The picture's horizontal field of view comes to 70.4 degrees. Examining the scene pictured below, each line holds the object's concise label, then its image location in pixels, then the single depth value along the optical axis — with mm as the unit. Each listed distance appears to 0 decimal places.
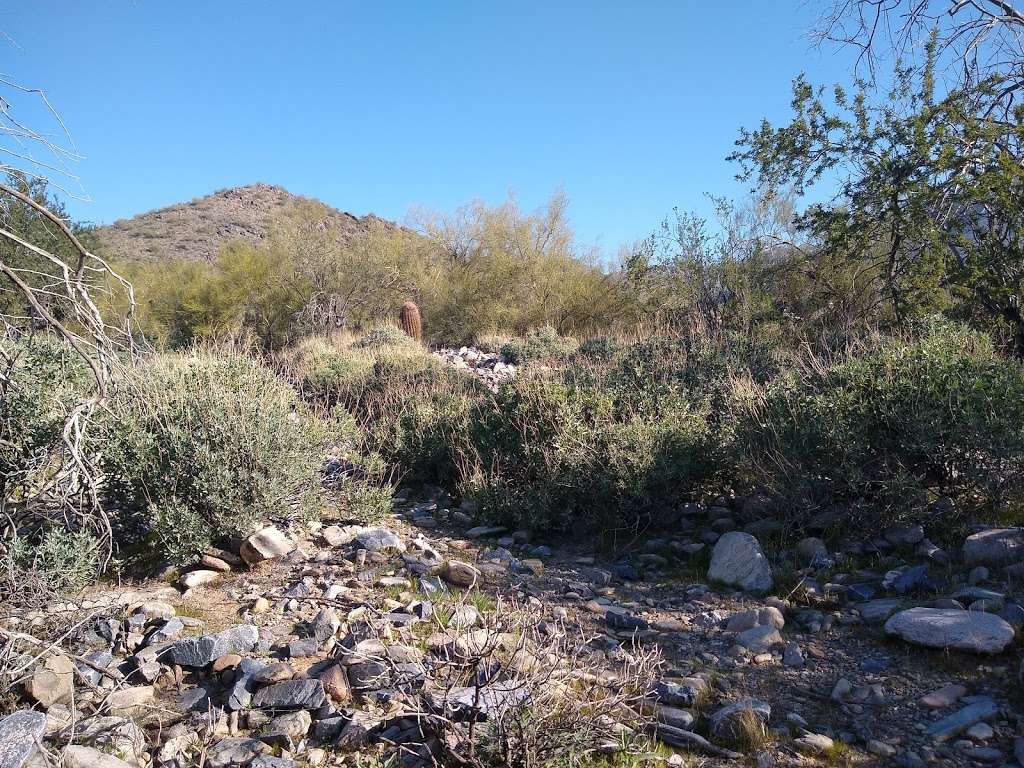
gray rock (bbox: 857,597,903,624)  4272
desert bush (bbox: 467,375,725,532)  6250
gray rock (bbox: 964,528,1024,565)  4602
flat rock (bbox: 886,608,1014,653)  3693
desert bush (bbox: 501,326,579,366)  13906
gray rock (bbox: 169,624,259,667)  3797
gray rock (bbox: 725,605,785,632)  4352
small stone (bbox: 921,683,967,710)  3369
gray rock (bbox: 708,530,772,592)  4977
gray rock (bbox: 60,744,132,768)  2803
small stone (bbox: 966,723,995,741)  3076
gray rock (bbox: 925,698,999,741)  3137
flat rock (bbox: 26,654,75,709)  3410
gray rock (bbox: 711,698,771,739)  3197
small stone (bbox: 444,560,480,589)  5102
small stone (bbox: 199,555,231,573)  5121
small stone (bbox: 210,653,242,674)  3762
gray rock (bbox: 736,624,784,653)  4086
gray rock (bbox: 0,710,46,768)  2734
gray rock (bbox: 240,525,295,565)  5254
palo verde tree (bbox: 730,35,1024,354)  8672
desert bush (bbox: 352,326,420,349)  16359
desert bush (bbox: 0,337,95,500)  4672
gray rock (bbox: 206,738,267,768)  2986
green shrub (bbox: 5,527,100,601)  4012
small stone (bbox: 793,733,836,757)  3092
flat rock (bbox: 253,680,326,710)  3352
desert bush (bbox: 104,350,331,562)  4980
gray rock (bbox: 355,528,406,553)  5621
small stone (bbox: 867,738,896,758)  3055
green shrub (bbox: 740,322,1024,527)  5047
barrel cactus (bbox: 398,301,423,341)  19781
